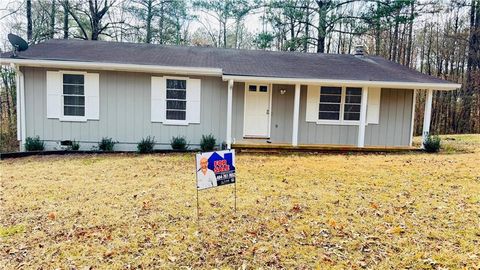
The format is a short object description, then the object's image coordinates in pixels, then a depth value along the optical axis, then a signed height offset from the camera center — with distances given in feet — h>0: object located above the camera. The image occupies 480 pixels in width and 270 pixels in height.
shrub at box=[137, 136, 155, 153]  30.81 -3.89
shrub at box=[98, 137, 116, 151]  31.40 -4.01
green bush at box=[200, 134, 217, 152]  31.58 -3.46
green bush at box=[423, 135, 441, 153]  32.72 -2.87
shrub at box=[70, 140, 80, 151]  31.06 -4.18
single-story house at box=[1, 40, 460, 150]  31.32 +0.94
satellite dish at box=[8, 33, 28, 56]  29.93 +5.51
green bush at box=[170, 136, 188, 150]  32.04 -3.69
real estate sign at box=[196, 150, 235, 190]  13.03 -2.52
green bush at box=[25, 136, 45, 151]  30.37 -4.06
